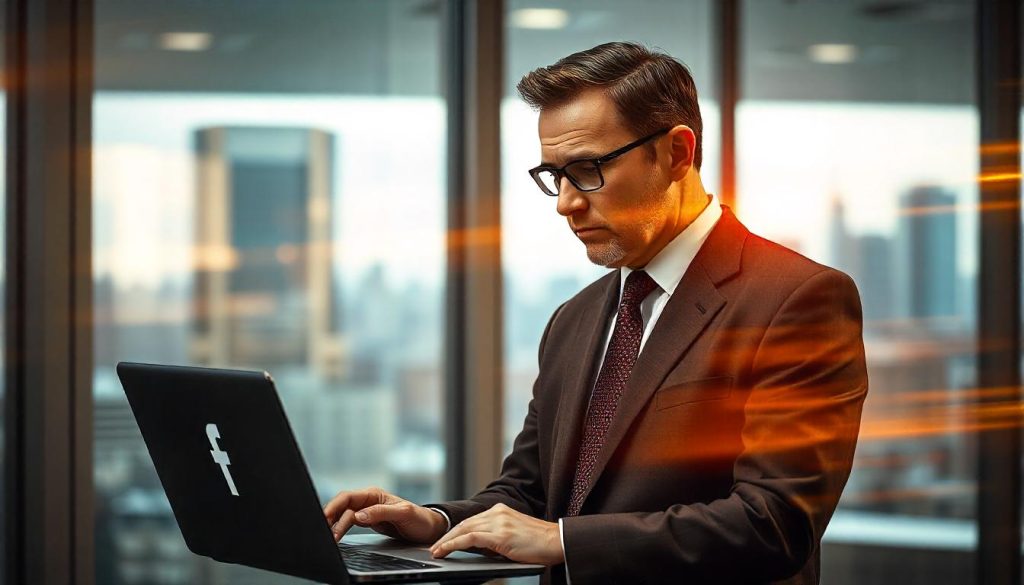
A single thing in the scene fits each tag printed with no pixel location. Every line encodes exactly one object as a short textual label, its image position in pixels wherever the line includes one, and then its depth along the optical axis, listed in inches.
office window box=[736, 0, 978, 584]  151.3
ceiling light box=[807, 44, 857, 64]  153.4
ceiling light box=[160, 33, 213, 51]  130.5
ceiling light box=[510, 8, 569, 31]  146.3
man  64.9
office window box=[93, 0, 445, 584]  127.6
